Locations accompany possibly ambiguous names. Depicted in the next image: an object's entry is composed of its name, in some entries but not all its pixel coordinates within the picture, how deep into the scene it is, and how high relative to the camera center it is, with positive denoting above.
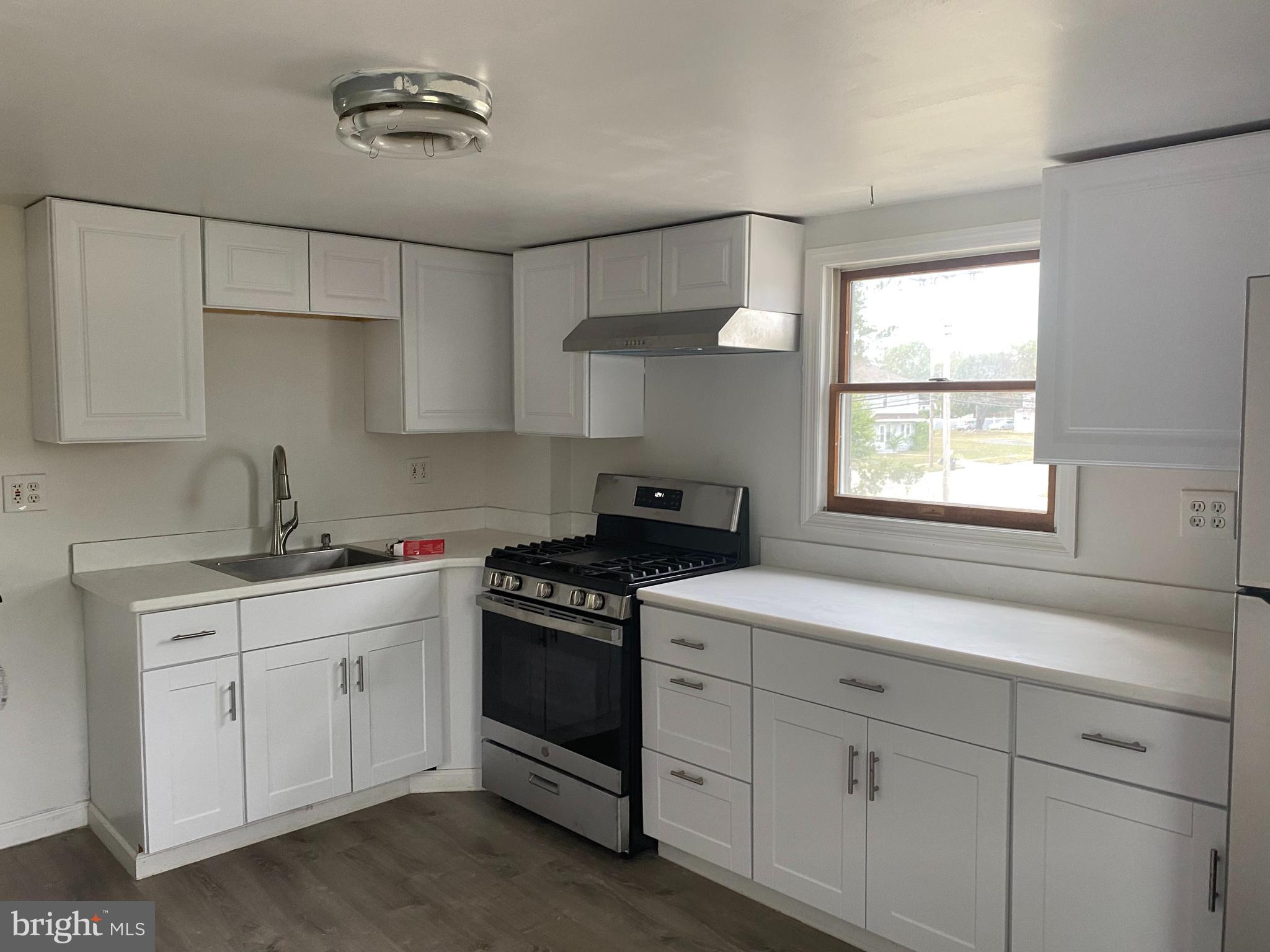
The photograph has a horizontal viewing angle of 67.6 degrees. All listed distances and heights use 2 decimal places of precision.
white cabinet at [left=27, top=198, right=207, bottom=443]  2.98 +0.34
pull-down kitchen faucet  3.72 -0.29
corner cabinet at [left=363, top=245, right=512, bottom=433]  3.88 +0.33
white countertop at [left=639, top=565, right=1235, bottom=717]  2.11 -0.54
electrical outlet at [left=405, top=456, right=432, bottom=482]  4.34 -0.18
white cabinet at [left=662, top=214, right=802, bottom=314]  3.19 +0.57
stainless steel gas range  3.16 -0.78
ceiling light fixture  1.86 +0.65
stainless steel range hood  3.13 +0.34
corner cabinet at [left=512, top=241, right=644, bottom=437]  3.74 +0.25
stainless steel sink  3.63 -0.53
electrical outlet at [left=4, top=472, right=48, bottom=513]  3.20 -0.22
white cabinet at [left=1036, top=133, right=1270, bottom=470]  2.18 +0.32
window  2.93 +0.12
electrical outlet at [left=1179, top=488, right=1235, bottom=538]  2.50 -0.22
